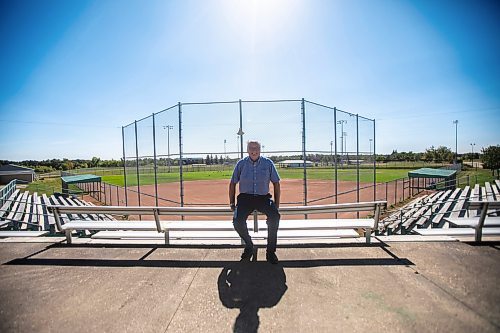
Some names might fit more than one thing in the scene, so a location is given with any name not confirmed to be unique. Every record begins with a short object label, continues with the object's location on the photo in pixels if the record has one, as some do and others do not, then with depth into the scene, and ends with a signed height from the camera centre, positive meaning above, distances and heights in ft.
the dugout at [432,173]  54.95 -3.83
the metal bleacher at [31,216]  16.38 -6.02
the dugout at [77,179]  53.11 -3.44
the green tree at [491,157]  115.65 -0.85
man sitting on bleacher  11.44 -1.62
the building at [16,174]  107.04 -4.12
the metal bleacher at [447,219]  13.48 -6.36
